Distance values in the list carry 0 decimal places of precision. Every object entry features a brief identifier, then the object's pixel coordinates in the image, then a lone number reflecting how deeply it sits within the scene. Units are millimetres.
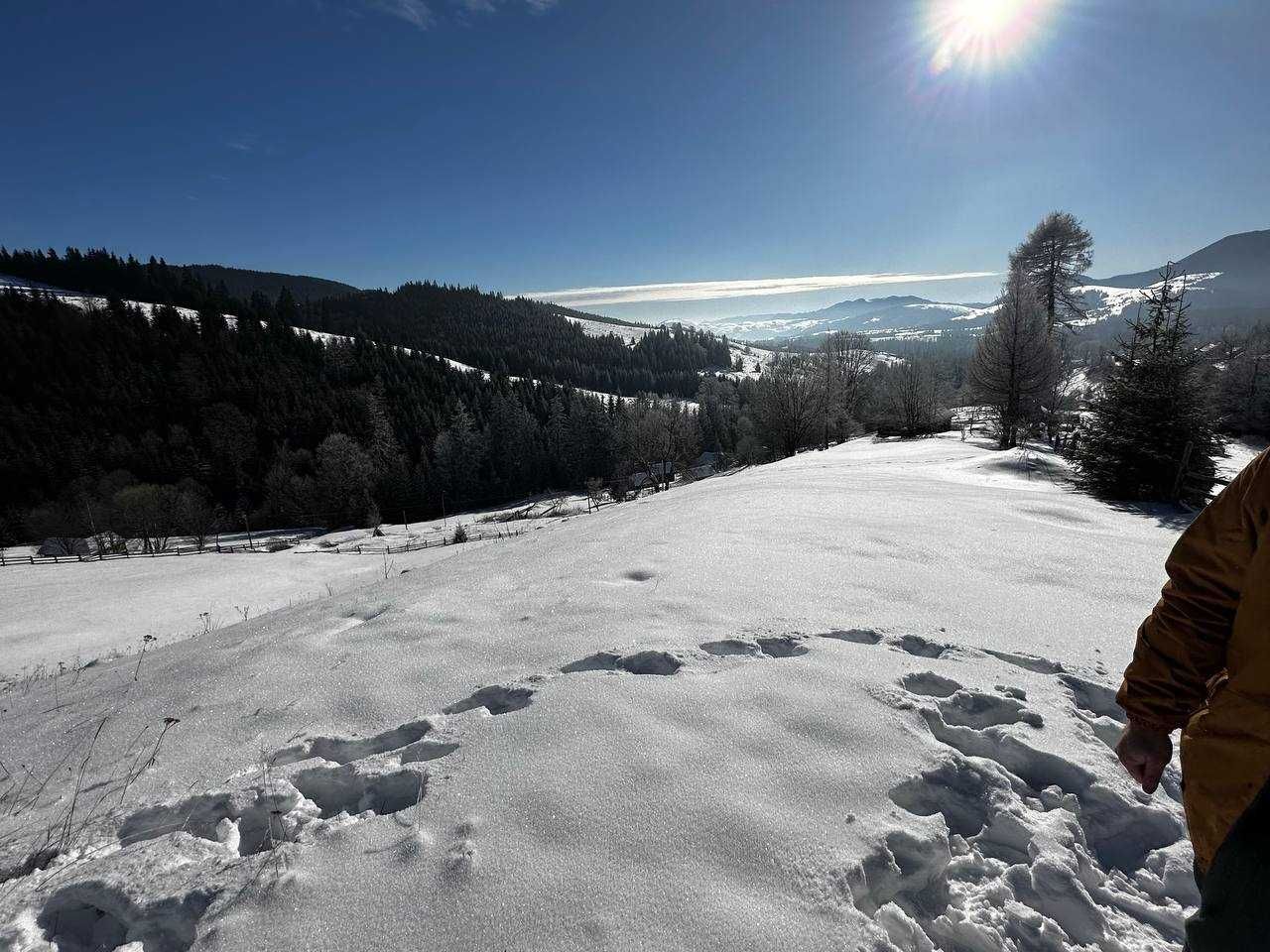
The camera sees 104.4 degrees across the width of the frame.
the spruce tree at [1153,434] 11852
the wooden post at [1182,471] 11320
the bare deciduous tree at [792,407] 36656
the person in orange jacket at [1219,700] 1285
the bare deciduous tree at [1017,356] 26938
